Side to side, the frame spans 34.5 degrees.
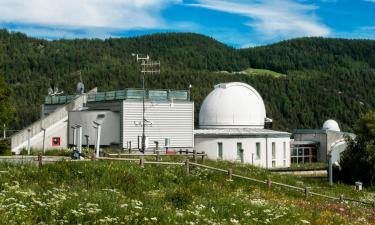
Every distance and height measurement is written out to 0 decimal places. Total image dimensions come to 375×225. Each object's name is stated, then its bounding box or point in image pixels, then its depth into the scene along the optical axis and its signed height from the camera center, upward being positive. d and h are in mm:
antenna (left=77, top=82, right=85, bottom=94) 74250 +7315
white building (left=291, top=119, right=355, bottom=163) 87312 +484
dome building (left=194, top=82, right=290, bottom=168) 67250 +1925
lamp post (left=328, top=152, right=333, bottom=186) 47103 -2113
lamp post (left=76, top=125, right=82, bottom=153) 37438 +568
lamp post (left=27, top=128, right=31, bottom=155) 56166 +652
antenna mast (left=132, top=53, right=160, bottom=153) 51672 +6773
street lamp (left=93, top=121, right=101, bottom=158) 35078 +569
